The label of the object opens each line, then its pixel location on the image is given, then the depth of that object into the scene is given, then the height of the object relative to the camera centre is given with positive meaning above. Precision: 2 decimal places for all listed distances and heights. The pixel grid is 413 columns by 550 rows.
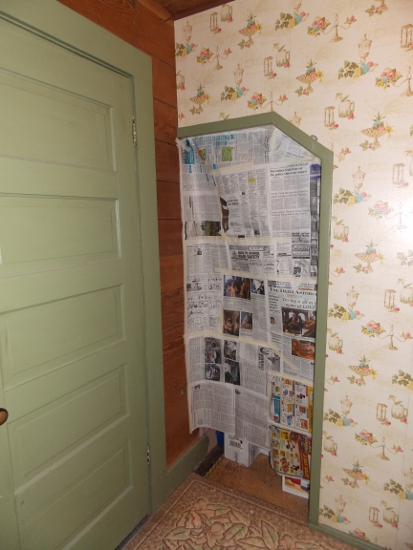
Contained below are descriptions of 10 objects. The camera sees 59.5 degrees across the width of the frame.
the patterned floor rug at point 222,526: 1.52 -1.34
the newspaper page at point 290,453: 1.64 -1.07
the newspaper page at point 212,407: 1.86 -0.96
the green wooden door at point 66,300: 1.04 -0.25
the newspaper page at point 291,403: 1.58 -0.82
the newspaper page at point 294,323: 1.52 -0.45
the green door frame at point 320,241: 1.36 -0.08
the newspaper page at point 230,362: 1.71 -0.69
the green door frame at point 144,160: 1.05 +0.25
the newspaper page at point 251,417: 1.75 -0.96
